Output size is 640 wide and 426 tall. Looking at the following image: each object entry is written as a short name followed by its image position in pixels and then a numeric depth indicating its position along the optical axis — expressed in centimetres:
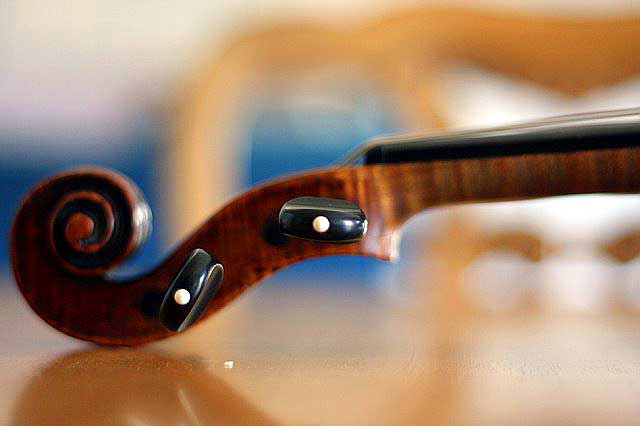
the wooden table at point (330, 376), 35
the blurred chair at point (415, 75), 68
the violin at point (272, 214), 40
